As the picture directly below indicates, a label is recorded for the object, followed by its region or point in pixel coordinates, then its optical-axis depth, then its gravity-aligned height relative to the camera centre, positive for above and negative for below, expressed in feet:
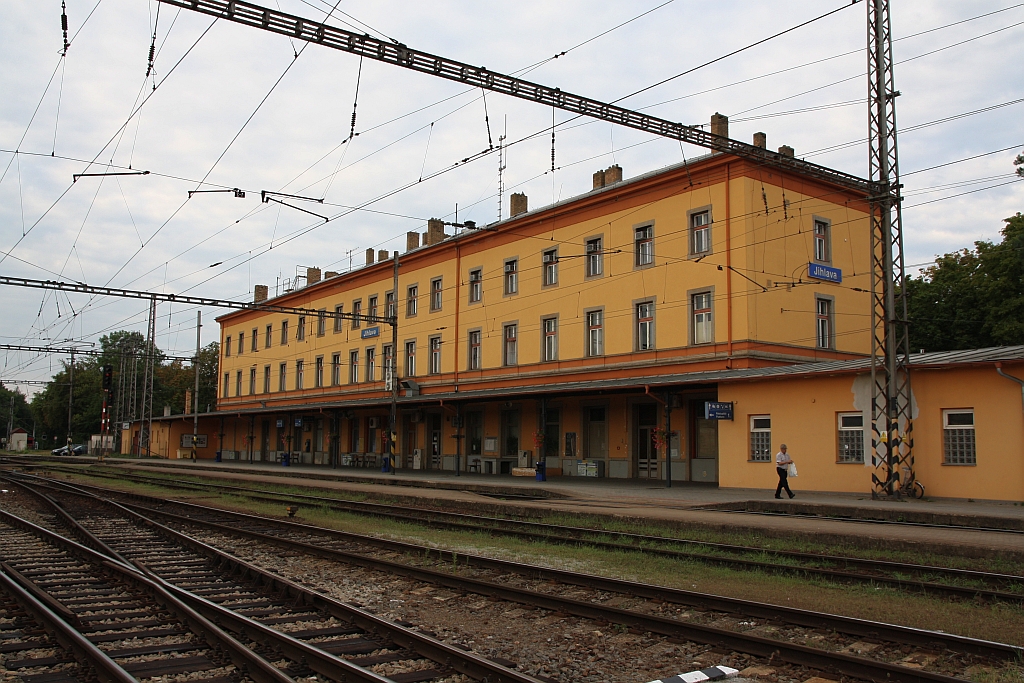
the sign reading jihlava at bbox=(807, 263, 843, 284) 88.84 +17.67
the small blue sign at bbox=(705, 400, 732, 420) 75.25 +2.29
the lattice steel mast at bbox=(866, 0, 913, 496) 60.75 +11.24
